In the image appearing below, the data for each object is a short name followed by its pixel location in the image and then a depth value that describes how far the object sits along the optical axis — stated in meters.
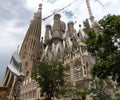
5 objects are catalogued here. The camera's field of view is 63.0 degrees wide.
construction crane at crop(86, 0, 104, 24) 46.00
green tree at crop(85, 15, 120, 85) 9.70
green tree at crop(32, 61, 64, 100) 19.85
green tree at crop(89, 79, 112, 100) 16.59
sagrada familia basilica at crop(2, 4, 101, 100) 17.40
